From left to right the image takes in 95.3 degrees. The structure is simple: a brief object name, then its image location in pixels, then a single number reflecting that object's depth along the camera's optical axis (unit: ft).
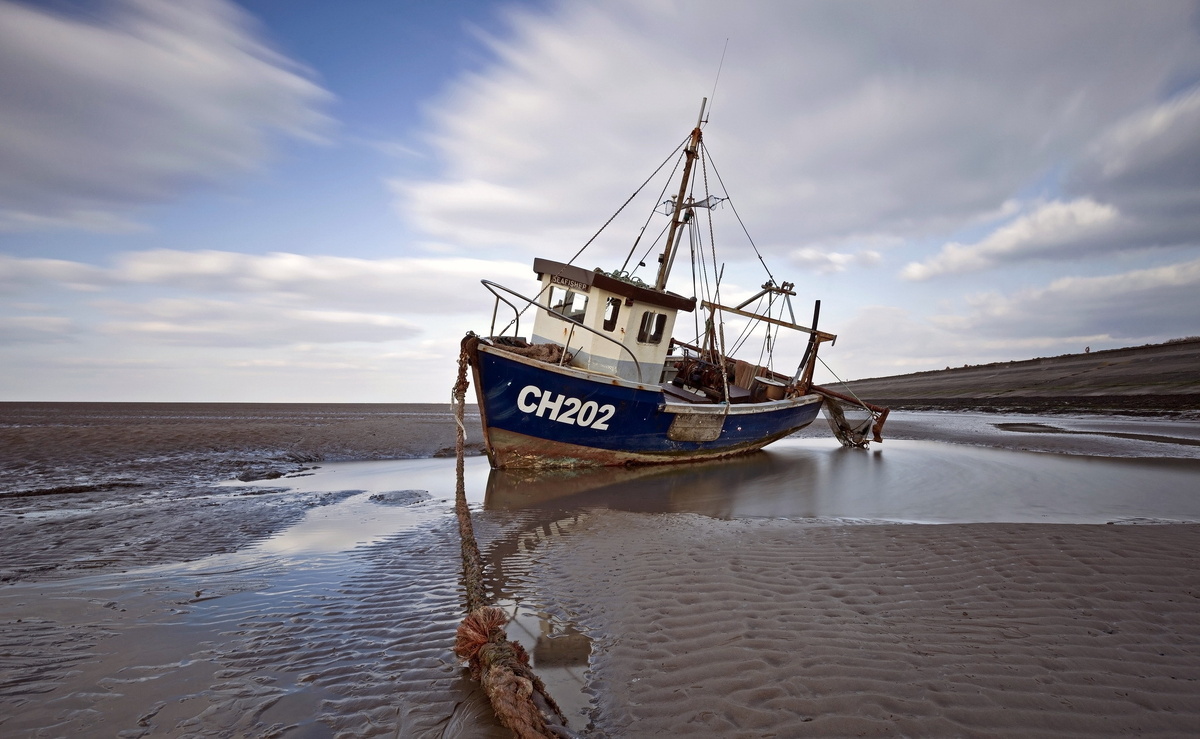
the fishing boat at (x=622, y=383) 35.42
